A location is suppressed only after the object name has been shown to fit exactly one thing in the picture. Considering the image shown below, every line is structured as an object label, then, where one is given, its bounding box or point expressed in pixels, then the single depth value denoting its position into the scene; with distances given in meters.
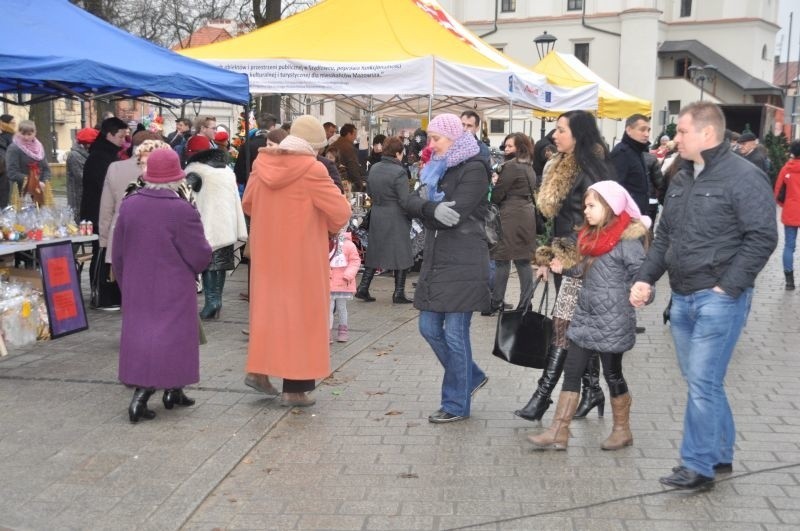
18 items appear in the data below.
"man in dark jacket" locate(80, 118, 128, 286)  9.19
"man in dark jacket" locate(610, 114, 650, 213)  7.77
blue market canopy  7.17
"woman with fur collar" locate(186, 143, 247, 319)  8.59
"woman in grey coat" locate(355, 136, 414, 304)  9.40
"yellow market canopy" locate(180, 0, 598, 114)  11.20
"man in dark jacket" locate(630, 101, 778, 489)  4.19
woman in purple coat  5.45
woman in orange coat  5.73
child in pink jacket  7.77
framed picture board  7.86
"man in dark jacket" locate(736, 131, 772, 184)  12.26
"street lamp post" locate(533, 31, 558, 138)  23.94
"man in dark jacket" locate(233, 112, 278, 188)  11.48
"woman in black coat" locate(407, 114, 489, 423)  5.36
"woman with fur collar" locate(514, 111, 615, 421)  5.45
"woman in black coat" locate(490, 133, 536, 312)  9.46
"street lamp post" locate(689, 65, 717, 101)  40.84
